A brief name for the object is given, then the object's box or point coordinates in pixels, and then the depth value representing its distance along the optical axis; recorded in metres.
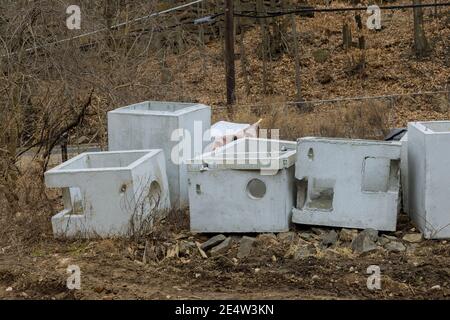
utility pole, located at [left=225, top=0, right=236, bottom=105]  16.95
